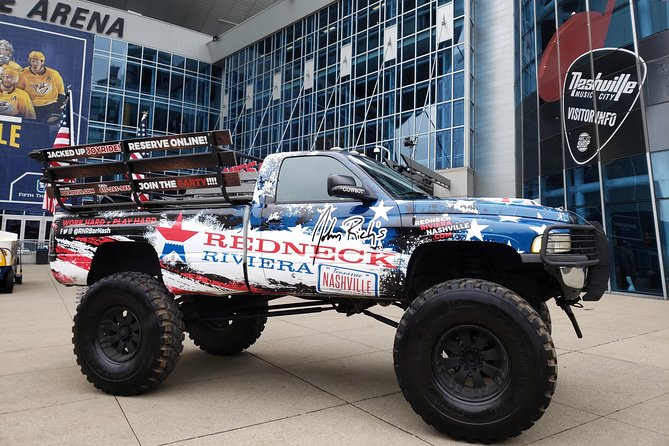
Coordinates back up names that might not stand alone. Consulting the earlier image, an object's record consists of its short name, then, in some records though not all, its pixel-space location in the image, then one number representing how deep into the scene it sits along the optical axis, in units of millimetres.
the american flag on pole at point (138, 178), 4961
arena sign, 34844
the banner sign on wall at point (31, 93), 31609
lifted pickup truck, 3475
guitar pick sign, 14361
